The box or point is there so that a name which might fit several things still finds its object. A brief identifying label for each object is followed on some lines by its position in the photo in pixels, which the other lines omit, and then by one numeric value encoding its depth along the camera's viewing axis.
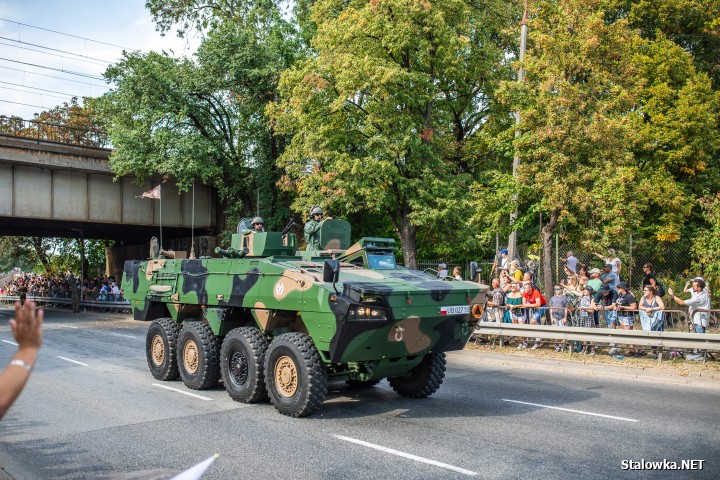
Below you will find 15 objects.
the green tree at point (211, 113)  28.31
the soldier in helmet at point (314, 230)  10.66
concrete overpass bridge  27.36
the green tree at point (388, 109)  22.53
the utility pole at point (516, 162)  18.50
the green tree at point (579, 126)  17.03
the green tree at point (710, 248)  17.80
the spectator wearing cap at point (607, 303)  13.98
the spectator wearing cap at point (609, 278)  14.37
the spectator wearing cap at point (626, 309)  13.61
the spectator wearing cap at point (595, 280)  14.70
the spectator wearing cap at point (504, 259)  17.69
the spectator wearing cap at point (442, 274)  10.20
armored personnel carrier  8.26
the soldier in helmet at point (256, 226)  10.80
